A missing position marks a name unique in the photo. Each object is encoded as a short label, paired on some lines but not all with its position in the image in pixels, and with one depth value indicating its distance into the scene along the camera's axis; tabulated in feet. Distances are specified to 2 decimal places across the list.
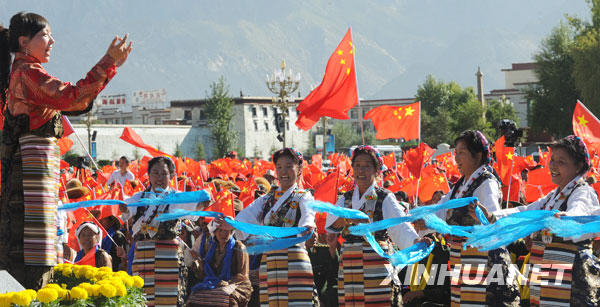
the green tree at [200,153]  249.96
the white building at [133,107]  384.27
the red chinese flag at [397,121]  39.91
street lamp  99.45
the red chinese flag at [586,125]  37.86
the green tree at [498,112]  233.35
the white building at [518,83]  290.35
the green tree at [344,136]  317.01
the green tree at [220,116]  236.02
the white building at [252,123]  299.17
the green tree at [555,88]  148.09
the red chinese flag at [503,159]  35.22
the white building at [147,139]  243.40
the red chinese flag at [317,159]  56.91
